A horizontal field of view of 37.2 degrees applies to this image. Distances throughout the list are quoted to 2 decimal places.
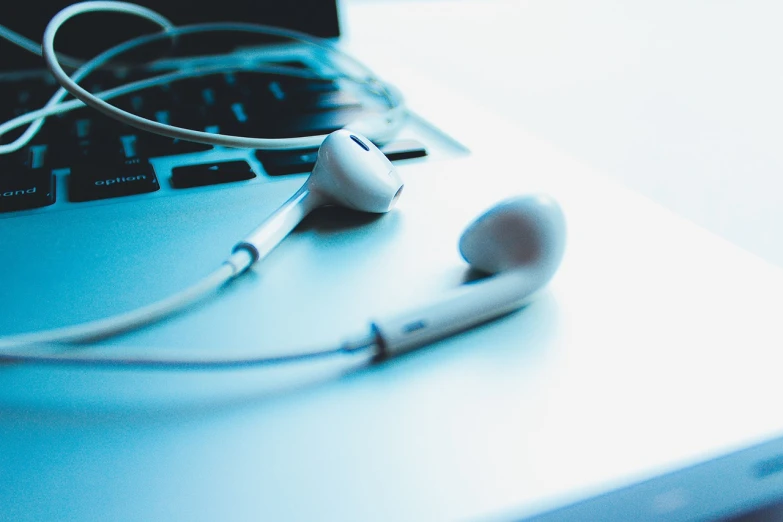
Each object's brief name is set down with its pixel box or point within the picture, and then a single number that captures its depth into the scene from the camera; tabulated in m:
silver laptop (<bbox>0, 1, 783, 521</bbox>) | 0.16
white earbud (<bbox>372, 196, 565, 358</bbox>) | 0.18
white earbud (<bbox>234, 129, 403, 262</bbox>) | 0.22
